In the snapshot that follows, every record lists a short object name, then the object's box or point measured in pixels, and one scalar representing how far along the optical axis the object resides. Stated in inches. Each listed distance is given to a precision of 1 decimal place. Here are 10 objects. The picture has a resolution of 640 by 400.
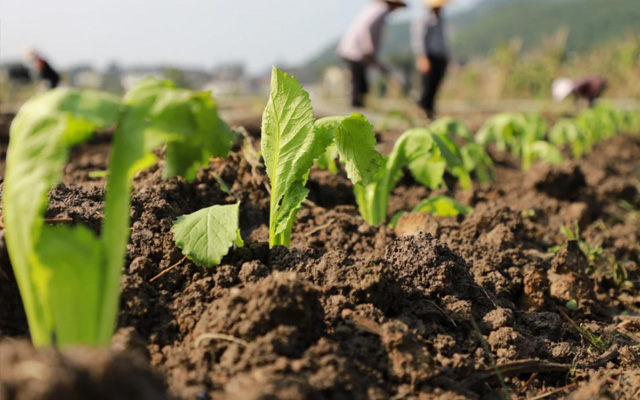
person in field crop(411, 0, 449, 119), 350.9
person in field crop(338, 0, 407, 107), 355.9
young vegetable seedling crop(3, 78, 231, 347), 41.7
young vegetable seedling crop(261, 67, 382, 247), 68.8
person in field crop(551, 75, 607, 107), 473.4
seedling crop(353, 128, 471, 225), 98.3
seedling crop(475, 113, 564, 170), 180.5
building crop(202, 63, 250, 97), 3303.2
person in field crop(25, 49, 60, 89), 362.0
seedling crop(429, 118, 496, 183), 144.7
